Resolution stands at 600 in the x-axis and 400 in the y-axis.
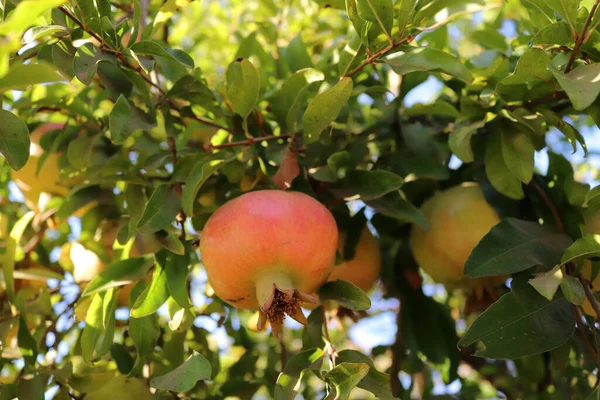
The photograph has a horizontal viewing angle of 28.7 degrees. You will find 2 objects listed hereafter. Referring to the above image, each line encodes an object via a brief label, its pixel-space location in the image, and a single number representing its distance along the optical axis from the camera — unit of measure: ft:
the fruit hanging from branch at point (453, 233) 2.58
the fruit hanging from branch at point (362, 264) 2.70
